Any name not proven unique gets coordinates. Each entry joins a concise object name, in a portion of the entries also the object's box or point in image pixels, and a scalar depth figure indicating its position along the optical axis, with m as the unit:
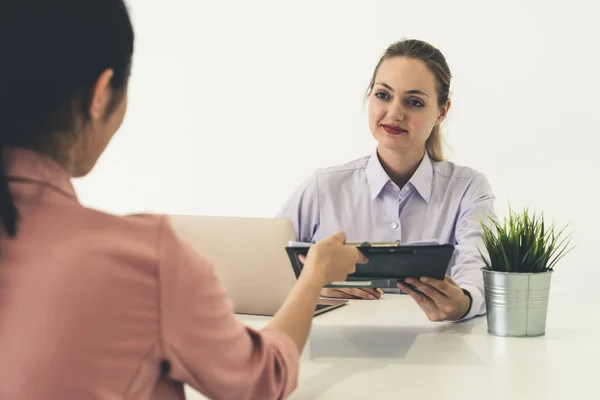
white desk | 1.06
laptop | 1.62
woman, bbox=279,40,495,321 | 2.27
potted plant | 1.41
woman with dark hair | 0.71
